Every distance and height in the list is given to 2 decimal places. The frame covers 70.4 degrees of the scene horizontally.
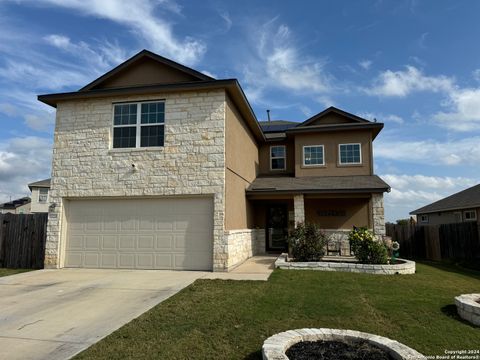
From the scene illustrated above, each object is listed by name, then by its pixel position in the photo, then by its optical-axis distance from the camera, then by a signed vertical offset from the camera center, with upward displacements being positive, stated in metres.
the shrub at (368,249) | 11.02 -0.80
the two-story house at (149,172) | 11.23 +1.77
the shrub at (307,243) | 11.64 -0.65
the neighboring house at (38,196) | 38.28 +3.03
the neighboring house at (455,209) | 20.41 +1.04
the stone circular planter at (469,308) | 5.79 -1.46
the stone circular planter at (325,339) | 3.73 -1.42
